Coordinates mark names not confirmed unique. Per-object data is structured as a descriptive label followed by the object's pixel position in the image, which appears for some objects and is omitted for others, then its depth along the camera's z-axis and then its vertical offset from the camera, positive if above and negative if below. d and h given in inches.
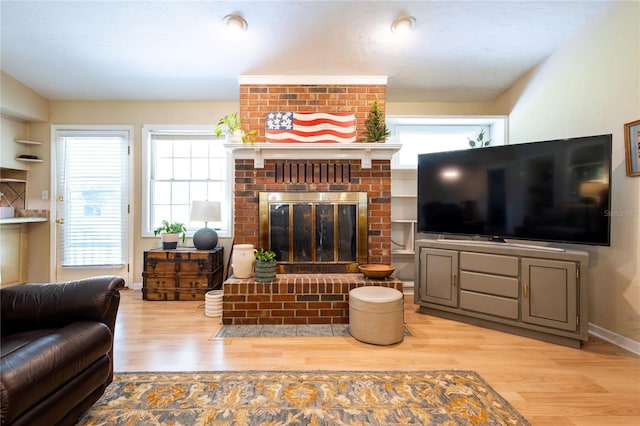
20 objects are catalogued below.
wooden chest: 133.3 -28.2
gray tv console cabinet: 88.3 -24.4
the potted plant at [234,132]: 117.8 +32.5
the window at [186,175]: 154.4 +19.7
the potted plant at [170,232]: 138.6 -9.7
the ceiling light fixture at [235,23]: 92.1 +59.8
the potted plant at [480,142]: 140.3 +36.3
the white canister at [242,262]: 113.2 -18.8
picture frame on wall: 84.8 +19.9
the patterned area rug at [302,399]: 58.5 -40.4
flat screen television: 87.2 +7.8
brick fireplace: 124.3 +19.8
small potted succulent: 108.9 -20.6
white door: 150.4 +4.4
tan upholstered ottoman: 89.9 -32.2
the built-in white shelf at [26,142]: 143.1 +34.0
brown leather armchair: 43.9 -23.3
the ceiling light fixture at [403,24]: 92.2 +59.9
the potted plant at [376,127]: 120.3 +35.2
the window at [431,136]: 150.6 +40.4
